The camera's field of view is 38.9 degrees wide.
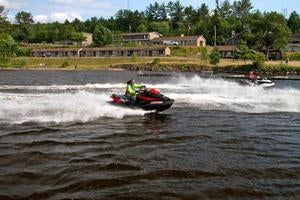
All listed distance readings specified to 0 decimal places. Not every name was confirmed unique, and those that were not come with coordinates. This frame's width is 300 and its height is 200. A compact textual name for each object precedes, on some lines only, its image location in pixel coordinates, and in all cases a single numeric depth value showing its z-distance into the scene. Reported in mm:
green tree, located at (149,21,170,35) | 158625
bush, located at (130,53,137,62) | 104575
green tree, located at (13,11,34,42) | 156250
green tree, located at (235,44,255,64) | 90950
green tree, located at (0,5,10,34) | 97188
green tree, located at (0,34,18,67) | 81838
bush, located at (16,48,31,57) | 123862
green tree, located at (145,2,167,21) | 178875
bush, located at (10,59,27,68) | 103912
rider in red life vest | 41506
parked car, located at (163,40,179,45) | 133350
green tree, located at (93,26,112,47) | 131750
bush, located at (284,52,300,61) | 101062
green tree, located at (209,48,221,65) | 88938
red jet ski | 21219
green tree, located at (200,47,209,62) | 94125
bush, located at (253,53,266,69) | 79188
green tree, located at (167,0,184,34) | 167862
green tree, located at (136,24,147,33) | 160125
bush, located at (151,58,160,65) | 95738
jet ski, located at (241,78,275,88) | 41178
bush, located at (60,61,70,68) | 103738
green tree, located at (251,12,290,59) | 94062
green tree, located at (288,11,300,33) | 136812
